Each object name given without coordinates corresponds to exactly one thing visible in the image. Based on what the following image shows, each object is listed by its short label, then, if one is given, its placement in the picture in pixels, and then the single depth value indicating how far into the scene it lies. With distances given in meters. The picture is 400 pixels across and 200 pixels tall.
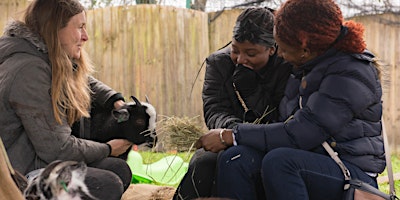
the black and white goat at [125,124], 4.80
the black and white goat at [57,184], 3.03
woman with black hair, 4.33
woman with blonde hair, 3.79
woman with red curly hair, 3.70
